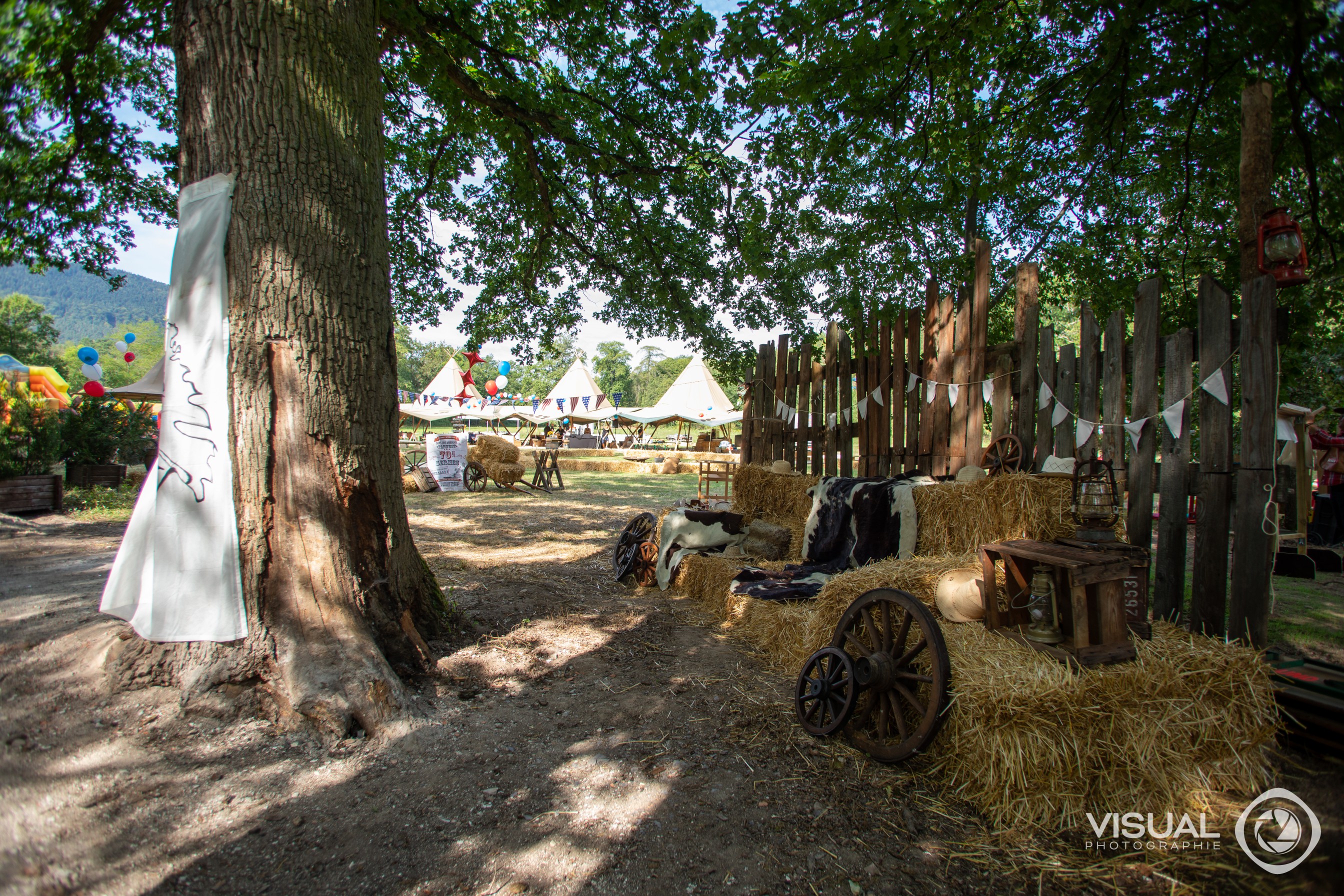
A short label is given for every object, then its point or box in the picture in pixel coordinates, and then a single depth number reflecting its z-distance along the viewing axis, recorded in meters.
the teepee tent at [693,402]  30.78
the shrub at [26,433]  8.08
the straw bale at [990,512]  3.47
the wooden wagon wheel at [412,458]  15.19
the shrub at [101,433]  10.03
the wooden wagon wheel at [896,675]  2.33
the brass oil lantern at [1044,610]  2.54
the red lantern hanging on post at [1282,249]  2.76
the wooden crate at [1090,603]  2.37
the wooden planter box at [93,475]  10.03
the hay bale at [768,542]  5.43
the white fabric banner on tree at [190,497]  2.54
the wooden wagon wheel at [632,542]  5.79
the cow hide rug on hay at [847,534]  4.22
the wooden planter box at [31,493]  7.88
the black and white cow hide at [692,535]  5.52
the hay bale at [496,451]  14.53
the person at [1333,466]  7.27
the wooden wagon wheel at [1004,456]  3.98
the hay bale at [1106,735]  2.08
